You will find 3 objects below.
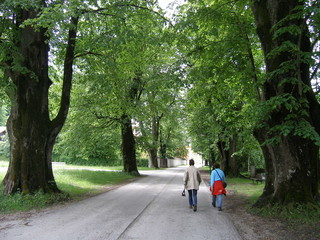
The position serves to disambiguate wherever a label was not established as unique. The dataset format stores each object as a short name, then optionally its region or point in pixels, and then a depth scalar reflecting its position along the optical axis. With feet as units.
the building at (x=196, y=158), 454.07
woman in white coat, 31.17
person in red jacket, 31.45
